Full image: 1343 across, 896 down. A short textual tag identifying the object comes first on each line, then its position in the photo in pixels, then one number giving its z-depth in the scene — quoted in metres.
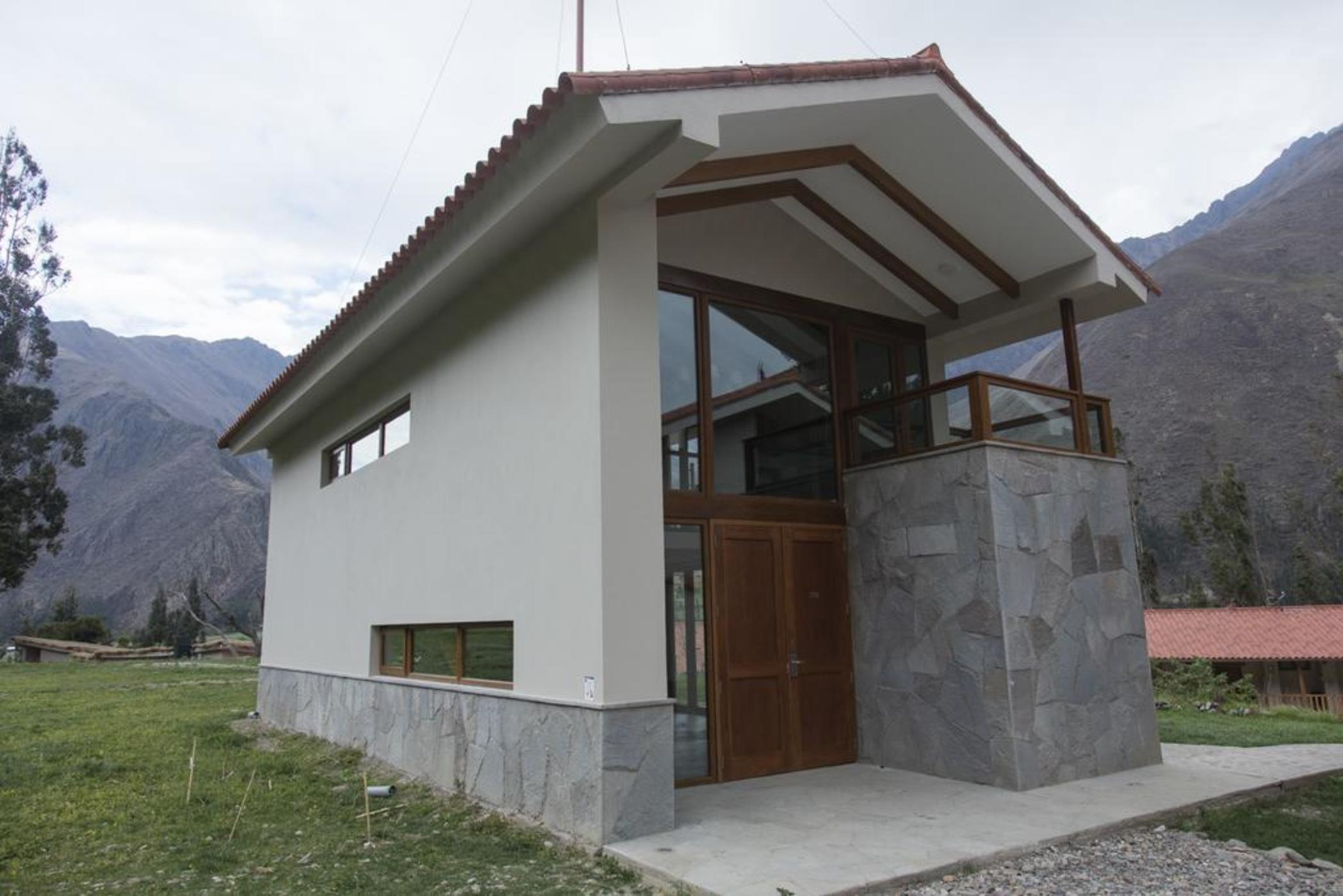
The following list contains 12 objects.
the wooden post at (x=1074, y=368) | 8.43
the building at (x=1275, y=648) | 26.16
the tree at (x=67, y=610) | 39.16
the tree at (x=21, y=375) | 33.69
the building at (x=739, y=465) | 6.25
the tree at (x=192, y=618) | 39.28
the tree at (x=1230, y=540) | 43.19
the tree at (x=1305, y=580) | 42.59
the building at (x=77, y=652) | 30.55
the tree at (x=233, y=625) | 32.19
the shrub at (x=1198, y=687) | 20.02
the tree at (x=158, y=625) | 39.28
